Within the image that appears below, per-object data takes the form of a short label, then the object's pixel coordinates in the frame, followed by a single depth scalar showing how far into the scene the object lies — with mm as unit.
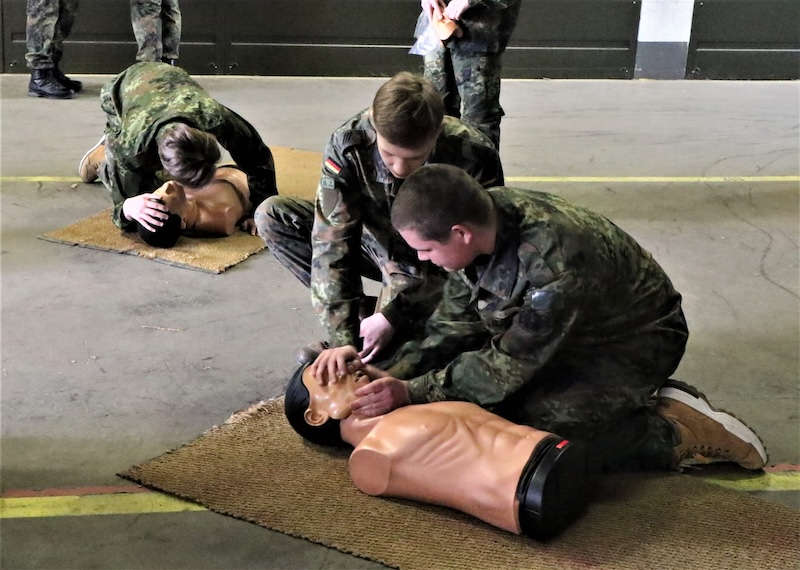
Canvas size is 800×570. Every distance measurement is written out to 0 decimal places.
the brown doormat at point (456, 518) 2281
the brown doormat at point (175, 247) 4121
